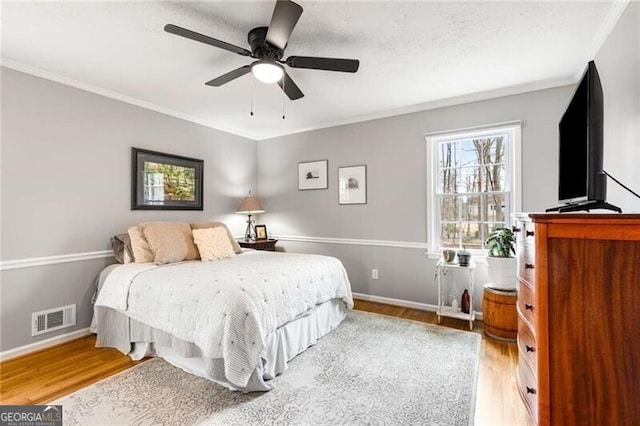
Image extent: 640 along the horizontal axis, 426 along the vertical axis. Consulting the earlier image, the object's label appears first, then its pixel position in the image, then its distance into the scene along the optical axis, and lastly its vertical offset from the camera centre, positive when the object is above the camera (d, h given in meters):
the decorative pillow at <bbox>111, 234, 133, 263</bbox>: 2.89 -0.35
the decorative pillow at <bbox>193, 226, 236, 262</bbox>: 3.11 -0.33
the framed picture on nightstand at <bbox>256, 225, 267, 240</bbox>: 4.68 -0.29
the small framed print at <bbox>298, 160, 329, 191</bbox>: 4.29 +0.60
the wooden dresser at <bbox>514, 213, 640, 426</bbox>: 1.07 -0.41
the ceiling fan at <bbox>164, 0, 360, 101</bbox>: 1.67 +1.07
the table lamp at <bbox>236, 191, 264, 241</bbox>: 4.38 +0.09
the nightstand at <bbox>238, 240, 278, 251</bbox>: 4.19 -0.45
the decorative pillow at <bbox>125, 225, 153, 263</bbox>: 2.84 -0.33
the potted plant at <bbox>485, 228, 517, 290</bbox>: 2.77 -0.44
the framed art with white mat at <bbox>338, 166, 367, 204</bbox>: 3.95 +0.42
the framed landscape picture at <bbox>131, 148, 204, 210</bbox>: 3.30 +0.41
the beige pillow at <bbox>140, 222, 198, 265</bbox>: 2.86 -0.29
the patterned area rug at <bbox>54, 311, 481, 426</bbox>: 1.69 -1.19
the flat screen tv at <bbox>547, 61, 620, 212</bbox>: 1.24 +0.32
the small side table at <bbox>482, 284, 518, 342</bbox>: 2.64 -0.93
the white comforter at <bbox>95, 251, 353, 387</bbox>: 1.85 -0.64
